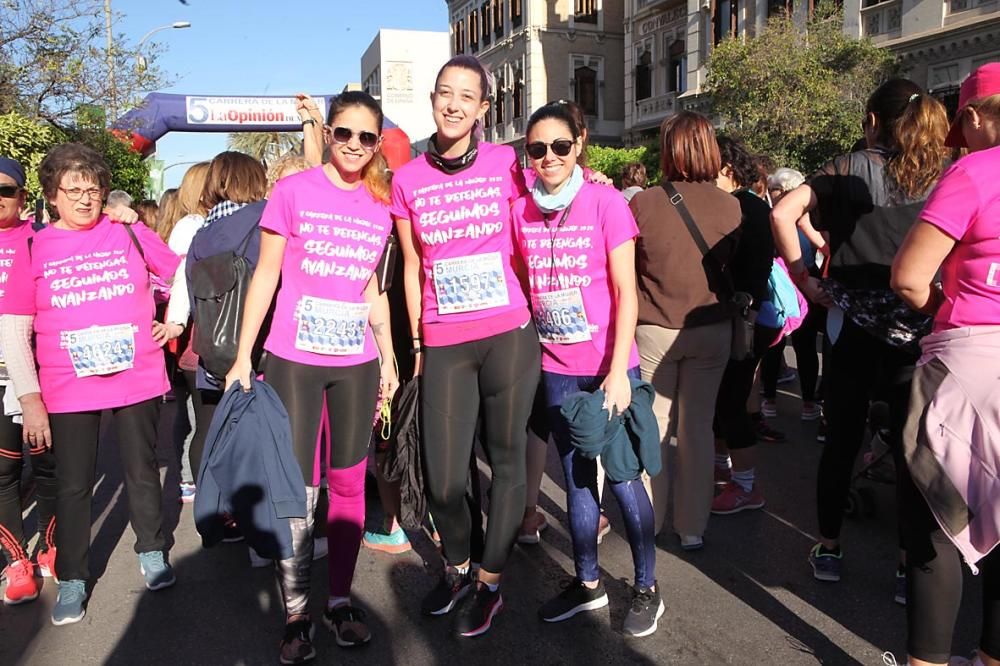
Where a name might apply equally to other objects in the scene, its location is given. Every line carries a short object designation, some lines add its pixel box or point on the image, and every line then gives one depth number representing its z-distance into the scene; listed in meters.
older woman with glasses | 3.37
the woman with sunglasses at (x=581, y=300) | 2.98
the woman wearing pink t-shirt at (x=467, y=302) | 3.02
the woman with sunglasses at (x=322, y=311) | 2.93
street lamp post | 12.62
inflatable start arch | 13.85
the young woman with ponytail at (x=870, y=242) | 3.02
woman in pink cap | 2.17
